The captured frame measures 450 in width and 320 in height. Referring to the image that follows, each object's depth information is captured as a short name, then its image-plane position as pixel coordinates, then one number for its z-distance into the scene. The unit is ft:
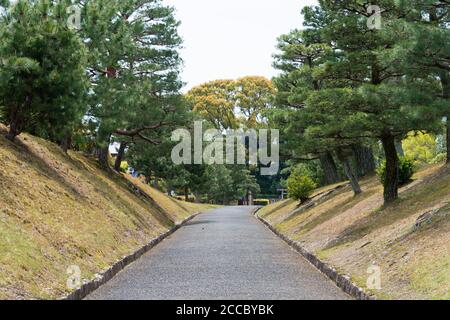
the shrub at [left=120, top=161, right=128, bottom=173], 193.76
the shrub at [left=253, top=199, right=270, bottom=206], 276.78
